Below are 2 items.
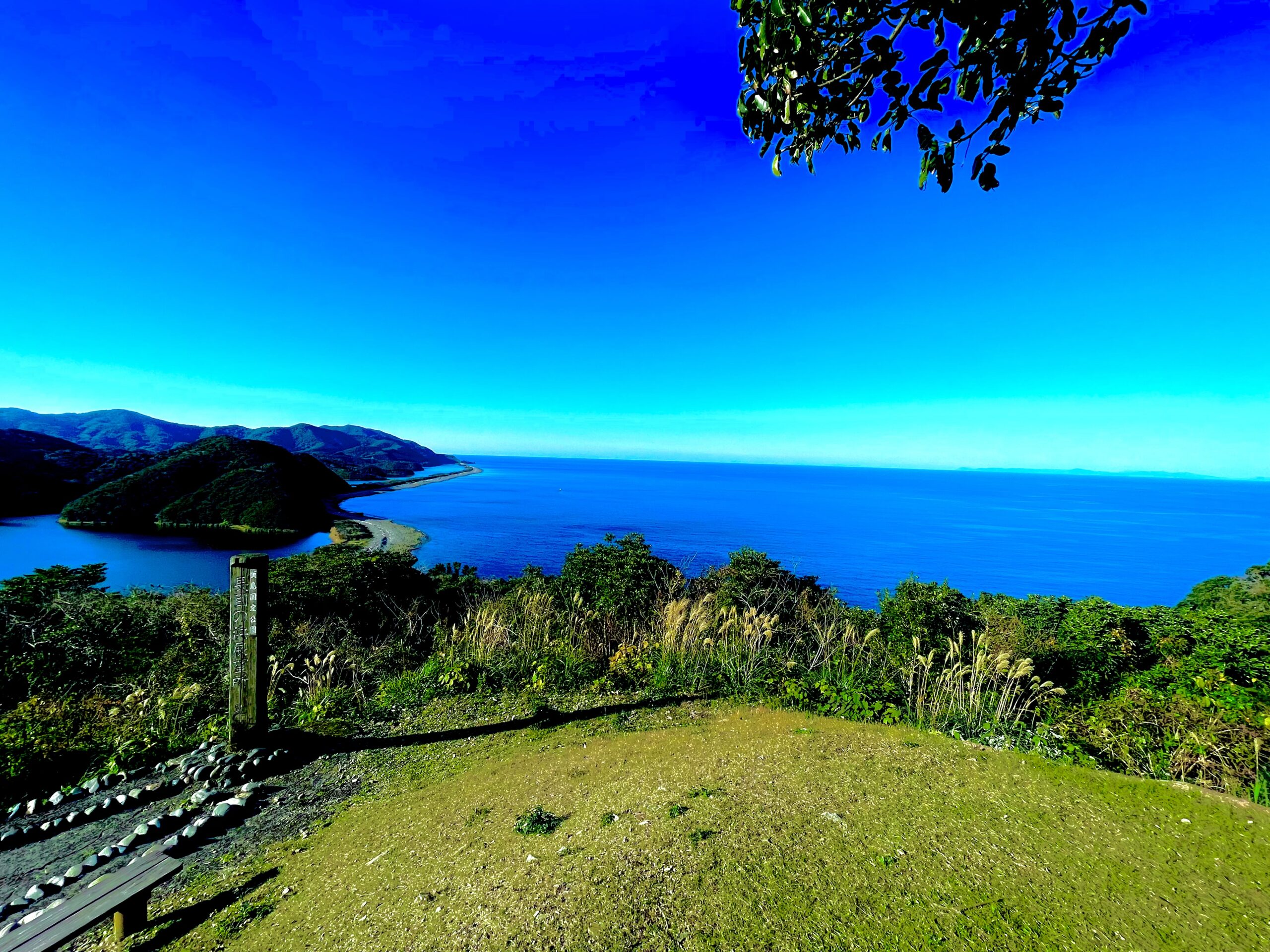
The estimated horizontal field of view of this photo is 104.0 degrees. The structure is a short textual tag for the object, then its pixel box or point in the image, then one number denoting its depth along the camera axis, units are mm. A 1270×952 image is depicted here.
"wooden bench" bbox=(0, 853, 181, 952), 2393
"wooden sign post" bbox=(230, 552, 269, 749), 4785
